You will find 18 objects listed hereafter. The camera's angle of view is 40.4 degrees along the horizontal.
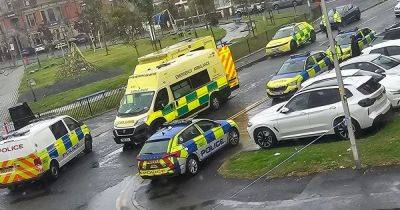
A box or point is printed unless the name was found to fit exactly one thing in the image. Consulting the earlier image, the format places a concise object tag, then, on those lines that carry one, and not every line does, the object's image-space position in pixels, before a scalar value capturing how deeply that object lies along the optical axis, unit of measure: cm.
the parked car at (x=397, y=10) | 3631
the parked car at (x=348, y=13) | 4006
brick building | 7706
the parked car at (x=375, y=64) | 1705
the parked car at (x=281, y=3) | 6125
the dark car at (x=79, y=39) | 7195
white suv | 1366
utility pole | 1097
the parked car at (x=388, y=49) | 1930
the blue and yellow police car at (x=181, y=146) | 1464
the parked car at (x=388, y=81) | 1498
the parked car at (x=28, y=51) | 7255
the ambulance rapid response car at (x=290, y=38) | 3288
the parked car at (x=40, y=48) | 7219
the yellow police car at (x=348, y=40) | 2533
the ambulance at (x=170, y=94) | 1923
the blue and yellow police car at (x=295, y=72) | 2077
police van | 1731
